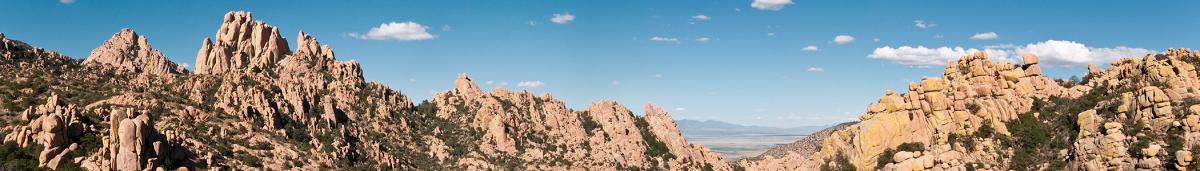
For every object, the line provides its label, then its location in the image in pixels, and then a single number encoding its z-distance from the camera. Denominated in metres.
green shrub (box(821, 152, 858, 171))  70.69
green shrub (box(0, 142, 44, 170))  76.27
